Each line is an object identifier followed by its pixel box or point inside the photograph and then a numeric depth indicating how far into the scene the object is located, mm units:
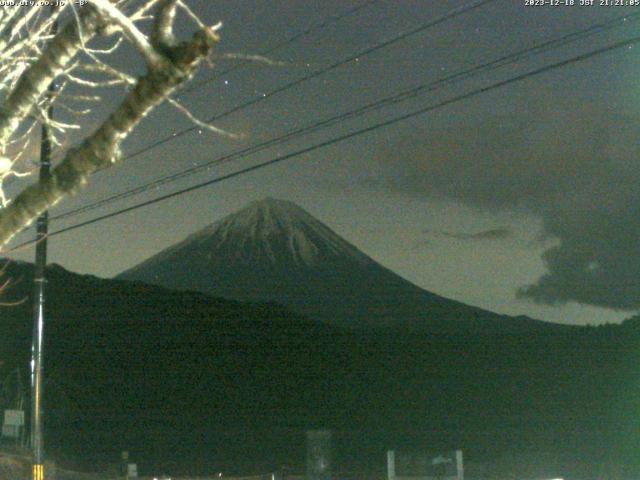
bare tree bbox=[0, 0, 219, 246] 4668
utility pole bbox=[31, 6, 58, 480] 17250
